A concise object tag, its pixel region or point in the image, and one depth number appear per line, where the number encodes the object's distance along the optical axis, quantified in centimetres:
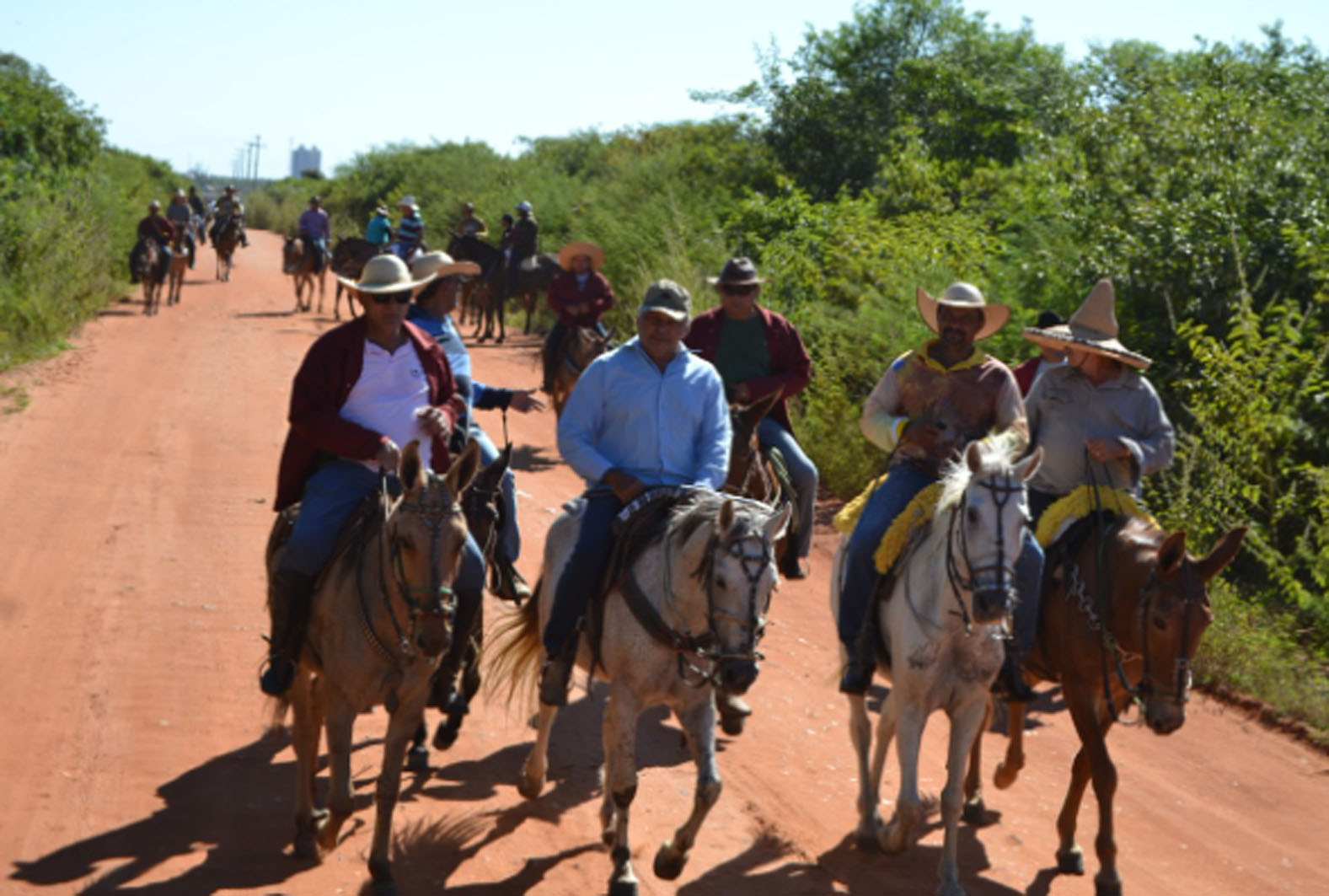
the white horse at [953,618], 609
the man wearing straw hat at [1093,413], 774
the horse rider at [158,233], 2747
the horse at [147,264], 2708
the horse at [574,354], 1522
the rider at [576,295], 1544
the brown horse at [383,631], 579
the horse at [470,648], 697
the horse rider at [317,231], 2933
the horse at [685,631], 573
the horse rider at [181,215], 3278
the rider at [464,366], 820
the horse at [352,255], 2750
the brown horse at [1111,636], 662
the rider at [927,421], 725
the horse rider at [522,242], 2708
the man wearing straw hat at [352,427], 653
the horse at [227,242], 3525
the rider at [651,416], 698
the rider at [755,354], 921
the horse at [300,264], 2928
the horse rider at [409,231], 2438
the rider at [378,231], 2752
